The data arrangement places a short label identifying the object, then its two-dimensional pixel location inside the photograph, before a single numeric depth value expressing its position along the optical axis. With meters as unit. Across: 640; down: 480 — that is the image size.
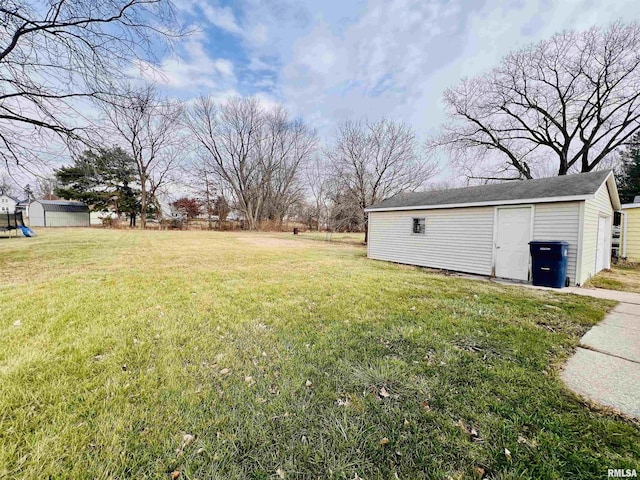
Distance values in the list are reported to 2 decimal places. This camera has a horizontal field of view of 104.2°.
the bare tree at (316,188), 30.56
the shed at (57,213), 28.52
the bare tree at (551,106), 13.39
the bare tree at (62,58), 4.76
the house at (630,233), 10.30
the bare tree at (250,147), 28.77
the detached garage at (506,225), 6.24
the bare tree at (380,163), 16.91
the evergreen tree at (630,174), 17.42
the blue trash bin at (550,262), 5.96
